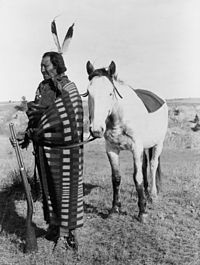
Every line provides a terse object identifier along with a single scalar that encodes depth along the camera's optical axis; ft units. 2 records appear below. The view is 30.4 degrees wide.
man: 12.80
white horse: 13.88
